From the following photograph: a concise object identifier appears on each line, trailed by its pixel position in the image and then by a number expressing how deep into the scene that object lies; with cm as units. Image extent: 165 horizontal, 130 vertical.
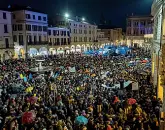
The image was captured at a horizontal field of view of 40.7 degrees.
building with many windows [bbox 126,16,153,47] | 8775
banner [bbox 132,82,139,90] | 1703
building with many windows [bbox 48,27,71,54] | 5830
